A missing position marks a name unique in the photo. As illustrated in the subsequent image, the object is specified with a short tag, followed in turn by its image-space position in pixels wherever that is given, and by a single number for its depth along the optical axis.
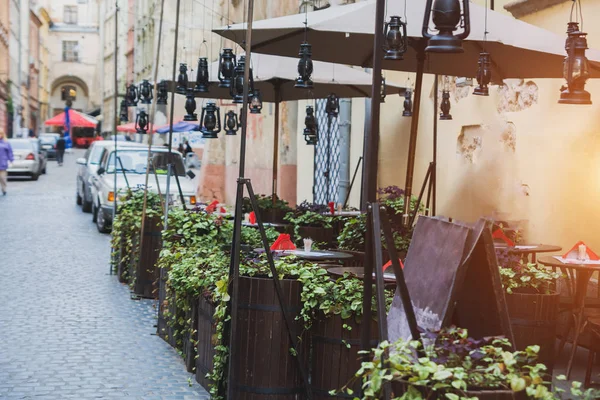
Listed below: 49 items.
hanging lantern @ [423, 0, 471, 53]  5.35
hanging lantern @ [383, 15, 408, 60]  7.11
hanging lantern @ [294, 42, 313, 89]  8.16
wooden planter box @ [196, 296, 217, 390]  7.00
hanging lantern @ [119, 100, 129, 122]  18.41
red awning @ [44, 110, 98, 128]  55.91
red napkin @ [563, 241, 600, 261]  8.26
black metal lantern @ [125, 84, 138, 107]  16.44
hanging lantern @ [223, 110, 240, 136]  13.07
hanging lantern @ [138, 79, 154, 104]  15.11
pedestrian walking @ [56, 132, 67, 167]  50.34
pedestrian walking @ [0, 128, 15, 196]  28.52
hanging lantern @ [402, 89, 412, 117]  14.80
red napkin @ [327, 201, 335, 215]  12.71
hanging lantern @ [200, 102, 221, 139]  11.53
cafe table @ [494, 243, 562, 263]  9.09
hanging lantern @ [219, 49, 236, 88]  10.02
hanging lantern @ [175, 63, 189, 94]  12.67
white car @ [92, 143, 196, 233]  18.79
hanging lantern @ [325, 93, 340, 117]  14.15
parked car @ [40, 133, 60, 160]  58.38
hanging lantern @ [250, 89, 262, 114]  12.09
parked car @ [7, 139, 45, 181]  36.09
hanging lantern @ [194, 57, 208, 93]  11.40
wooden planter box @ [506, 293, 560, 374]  5.96
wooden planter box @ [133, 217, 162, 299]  11.14
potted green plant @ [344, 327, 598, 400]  3.65
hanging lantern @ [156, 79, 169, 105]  14.16
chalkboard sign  4.13
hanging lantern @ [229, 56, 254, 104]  10.16
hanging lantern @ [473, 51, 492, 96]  8.16
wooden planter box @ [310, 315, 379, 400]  5.91
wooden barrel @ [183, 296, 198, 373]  7.70
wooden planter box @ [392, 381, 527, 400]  3.68
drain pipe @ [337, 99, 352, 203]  18.45
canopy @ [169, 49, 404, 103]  12.27
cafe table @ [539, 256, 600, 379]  7.67
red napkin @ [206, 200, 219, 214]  10.27
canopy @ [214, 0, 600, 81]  7.61
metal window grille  19.44
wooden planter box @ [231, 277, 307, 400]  6.23
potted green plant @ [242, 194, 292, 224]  12.38
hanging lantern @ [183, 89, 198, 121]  12.66
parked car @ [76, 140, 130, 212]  21.86
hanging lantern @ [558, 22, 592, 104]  7.13
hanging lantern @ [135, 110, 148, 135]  14.81
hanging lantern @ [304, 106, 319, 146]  13.94
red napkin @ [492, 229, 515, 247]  8.81
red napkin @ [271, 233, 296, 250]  8.14
